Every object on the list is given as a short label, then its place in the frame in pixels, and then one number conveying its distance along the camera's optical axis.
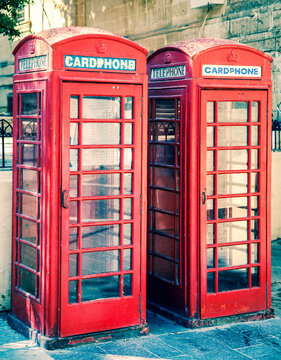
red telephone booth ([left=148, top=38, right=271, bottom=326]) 5.29
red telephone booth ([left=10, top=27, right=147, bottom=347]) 4.75
